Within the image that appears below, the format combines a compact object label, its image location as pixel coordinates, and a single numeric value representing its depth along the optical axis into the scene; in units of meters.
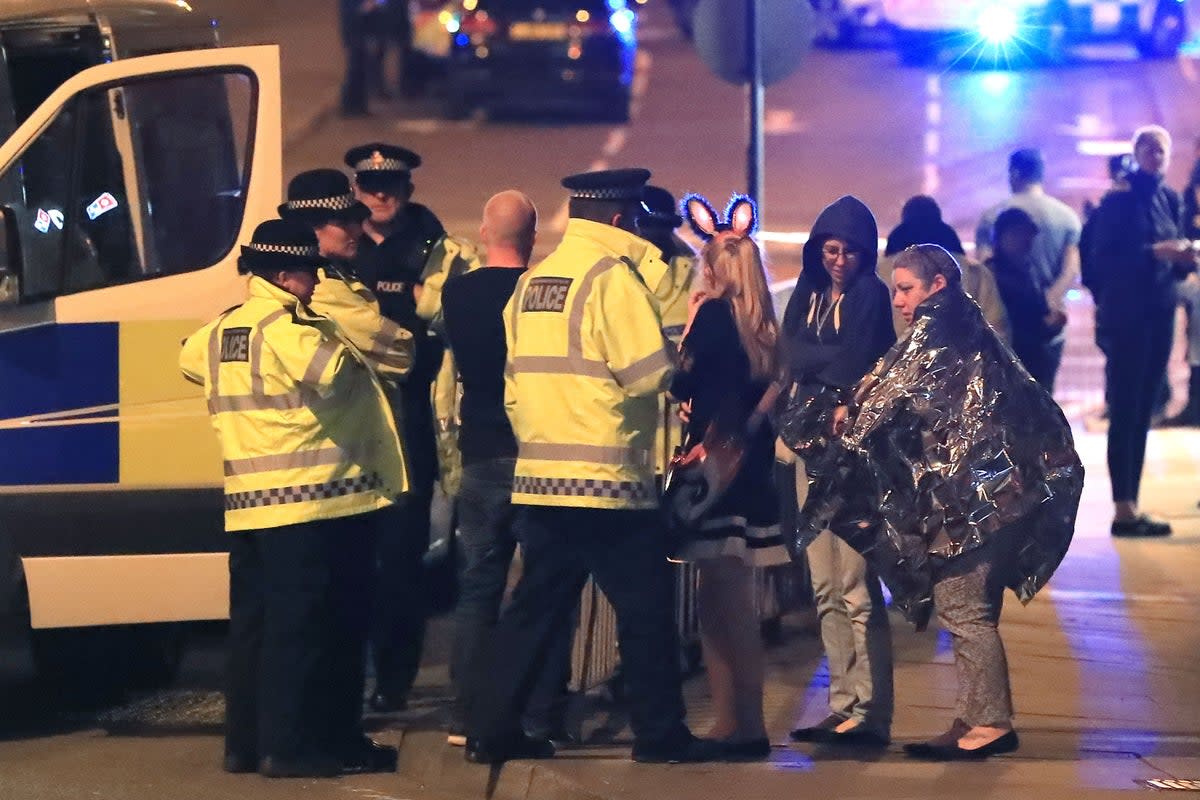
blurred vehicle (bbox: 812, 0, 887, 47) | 66.25
